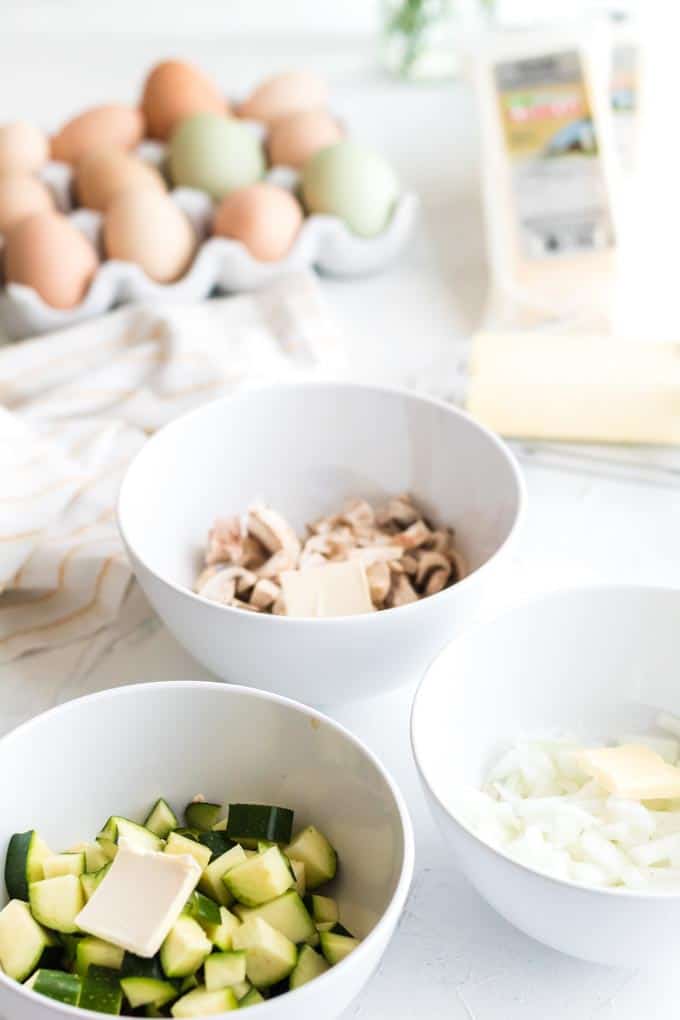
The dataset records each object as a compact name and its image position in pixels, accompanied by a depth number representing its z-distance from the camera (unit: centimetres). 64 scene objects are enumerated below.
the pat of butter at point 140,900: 69
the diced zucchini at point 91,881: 74
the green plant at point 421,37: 214
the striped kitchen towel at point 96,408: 111
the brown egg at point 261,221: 155
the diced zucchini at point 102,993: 67
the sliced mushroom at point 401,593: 103
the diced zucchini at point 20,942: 70
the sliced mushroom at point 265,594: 101
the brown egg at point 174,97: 180
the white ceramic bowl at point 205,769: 78
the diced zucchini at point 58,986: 67
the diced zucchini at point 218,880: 75
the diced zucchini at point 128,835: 78
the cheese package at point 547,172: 155
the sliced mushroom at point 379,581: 102
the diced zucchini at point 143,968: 69
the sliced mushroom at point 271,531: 108
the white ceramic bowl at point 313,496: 91
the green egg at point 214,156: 166
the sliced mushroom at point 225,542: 108
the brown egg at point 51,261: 148
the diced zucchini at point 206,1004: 67
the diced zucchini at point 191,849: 76
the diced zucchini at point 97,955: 70
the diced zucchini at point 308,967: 71
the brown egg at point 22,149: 167
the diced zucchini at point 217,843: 78
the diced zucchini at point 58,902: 73
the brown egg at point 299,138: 171
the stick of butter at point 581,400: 130
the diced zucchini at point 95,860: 78
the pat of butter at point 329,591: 97
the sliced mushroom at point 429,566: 107
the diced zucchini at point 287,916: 73
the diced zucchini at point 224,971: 69
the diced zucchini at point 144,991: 68
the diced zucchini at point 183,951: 69
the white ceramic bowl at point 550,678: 87
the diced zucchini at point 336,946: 72
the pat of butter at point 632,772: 82
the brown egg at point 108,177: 161
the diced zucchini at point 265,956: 70
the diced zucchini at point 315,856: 79
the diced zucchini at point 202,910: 71
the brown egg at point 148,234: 152
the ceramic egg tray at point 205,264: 149
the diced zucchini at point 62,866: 76
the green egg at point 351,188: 161
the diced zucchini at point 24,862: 75
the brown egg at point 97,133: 176
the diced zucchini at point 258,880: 73
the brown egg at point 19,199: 157
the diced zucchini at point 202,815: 83
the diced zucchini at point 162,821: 82
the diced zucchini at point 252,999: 68
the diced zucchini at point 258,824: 79
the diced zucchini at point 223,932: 71
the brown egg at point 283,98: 182
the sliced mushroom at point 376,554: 105
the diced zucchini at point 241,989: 69
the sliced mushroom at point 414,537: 109
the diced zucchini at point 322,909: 77
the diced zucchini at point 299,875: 78
